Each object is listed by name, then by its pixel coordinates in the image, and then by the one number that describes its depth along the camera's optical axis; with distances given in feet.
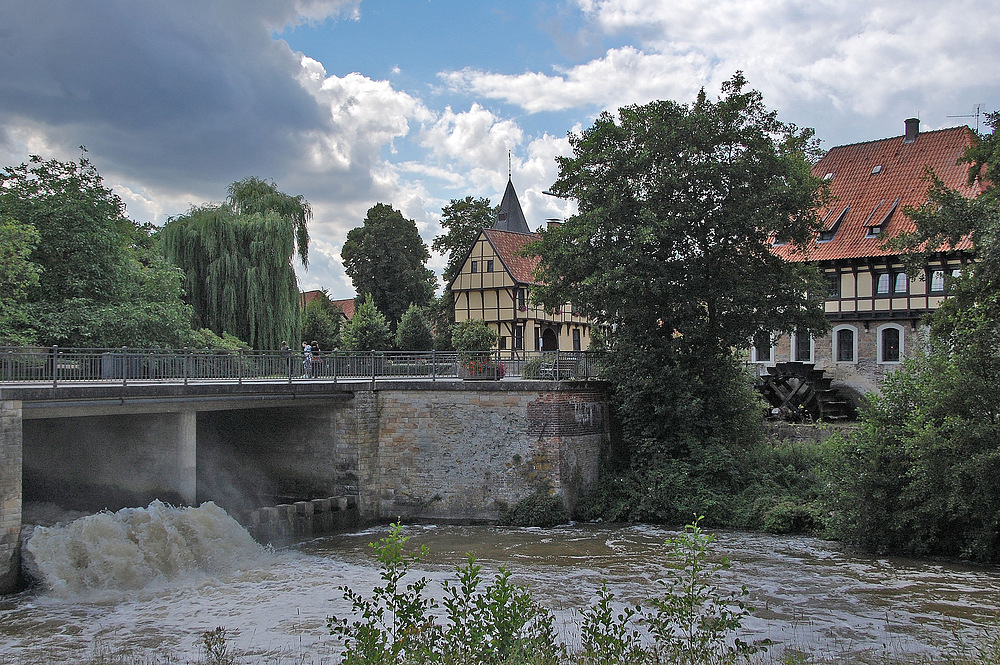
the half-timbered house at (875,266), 88.53
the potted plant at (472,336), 104.88
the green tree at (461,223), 151.53
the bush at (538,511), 62.49
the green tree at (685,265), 63.77
